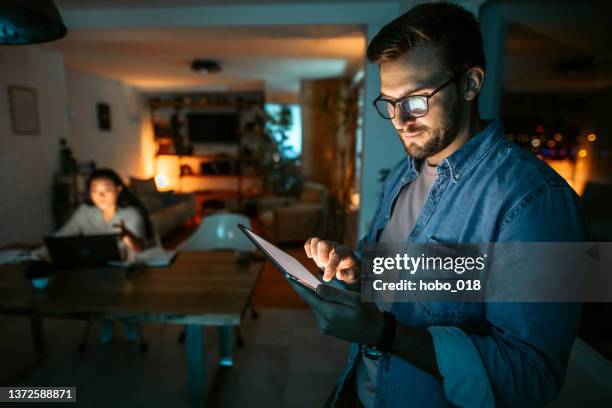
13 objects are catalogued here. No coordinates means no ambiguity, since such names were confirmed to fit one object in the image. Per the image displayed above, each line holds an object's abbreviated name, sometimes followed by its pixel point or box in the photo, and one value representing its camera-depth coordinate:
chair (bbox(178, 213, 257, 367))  2.80
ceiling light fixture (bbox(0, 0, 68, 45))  1.19
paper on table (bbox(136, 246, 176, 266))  2.08
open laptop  1.83
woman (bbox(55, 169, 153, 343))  2.31
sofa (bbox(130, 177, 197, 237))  5.16
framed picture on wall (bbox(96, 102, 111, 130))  6.10
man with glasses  0.59
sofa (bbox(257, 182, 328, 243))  4.95
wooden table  1.53
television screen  7.70
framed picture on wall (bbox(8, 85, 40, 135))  3.66
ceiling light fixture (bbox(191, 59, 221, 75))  5.10
